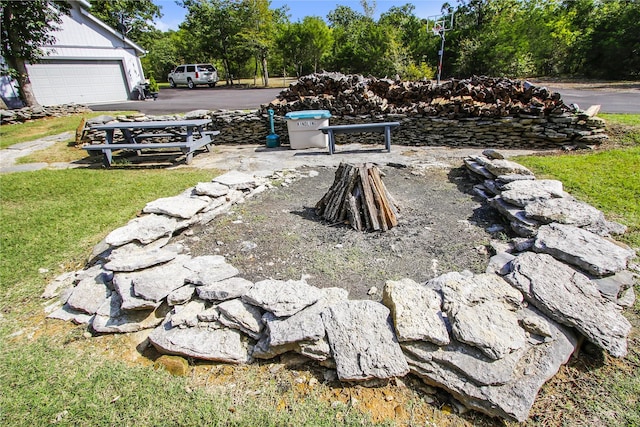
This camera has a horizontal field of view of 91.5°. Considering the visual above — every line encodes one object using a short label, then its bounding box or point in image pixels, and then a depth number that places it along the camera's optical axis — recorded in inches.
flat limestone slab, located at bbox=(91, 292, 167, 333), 98.0
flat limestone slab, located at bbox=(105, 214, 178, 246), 129.8
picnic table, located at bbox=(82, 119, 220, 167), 287.9
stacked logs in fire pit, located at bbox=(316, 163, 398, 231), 149.9
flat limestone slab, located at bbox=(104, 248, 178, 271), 110.3
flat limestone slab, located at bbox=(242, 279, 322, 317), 89.9
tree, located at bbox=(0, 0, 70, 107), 468.6
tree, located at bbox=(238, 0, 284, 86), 906.7
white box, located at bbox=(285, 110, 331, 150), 310.8
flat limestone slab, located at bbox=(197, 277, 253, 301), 98.3
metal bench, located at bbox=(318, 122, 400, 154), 299.6
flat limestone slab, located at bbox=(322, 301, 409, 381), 77.9
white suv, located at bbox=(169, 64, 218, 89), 1002.1
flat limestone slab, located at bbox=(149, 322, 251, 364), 86.6
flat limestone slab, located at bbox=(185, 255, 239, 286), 105.4
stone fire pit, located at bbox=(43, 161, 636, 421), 76.9
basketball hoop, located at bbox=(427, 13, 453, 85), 563.0
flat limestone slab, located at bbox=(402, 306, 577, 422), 70.9
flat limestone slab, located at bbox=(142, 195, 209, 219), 154.2
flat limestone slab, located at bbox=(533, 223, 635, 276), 96.0
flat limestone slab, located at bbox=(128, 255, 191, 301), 98.4
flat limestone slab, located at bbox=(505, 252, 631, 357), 78.6
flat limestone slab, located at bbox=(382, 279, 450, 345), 80.4
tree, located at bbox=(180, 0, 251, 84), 979.3
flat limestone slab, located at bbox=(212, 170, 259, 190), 196.8
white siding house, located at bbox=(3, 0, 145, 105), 625.0
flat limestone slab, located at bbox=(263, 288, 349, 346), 82.9
